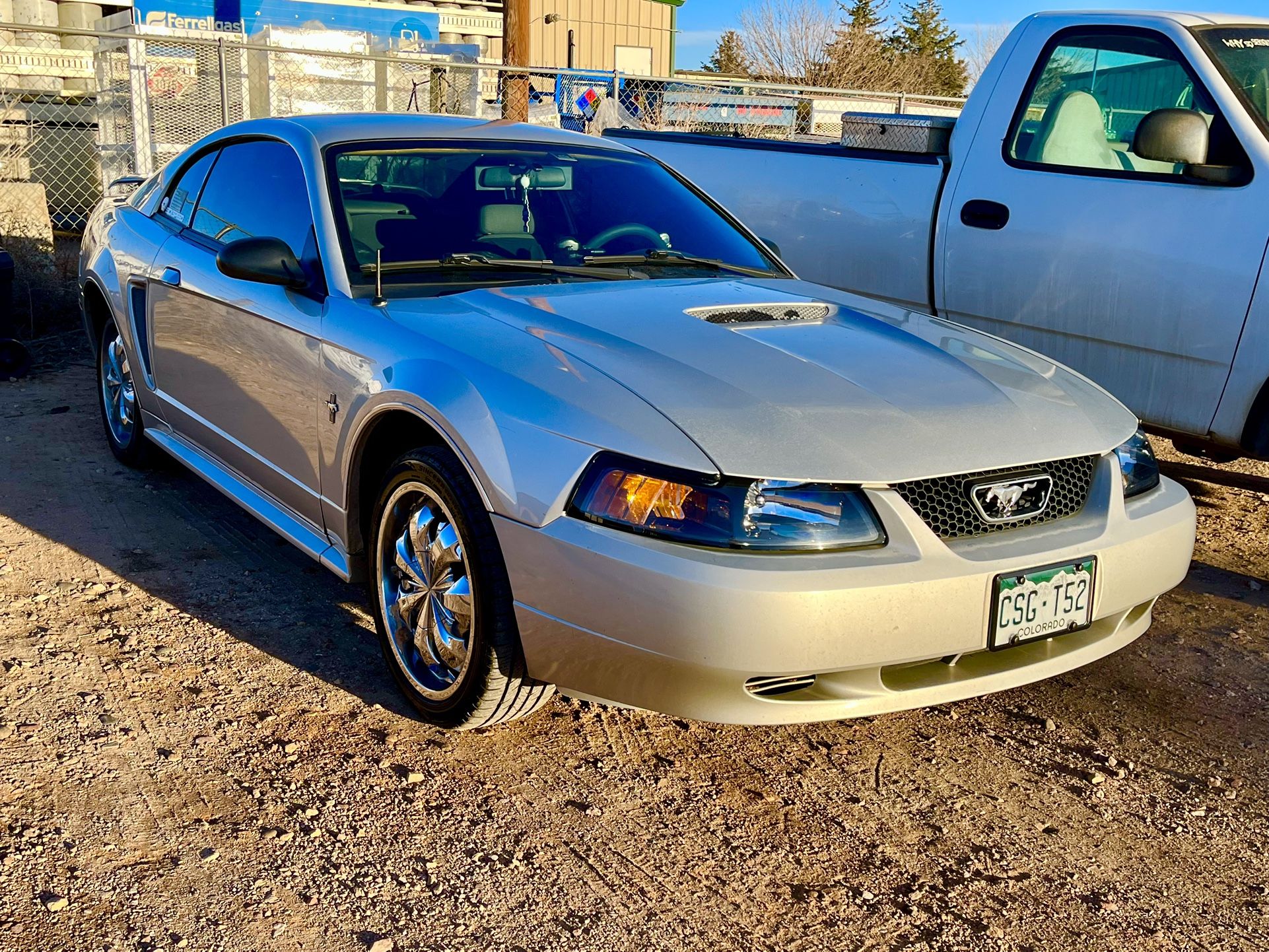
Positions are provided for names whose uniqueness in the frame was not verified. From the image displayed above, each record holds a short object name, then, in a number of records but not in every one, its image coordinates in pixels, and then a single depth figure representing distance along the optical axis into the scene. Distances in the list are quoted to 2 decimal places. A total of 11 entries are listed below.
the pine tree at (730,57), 40.62
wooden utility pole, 15.32
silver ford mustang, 2.66
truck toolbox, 5.43
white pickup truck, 4.36
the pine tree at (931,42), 46.00
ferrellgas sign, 22.41
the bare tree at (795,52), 37.22
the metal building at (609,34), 37.59
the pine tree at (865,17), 46.09
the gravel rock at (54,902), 2.49
